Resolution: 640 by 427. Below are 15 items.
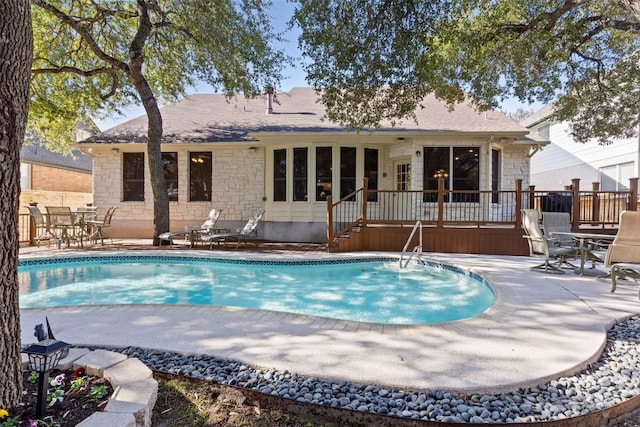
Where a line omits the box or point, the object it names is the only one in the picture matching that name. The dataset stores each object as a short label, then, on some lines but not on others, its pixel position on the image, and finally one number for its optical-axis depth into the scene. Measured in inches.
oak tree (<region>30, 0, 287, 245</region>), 407.2
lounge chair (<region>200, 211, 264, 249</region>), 410.0
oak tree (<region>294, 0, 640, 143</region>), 299.3
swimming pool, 238.2
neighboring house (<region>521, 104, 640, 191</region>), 636.0
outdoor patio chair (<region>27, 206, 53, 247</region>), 413.7
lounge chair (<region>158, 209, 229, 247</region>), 415.2
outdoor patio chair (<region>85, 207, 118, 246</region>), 438.3
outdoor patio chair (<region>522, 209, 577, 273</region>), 265.3
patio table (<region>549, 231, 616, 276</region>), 244.4
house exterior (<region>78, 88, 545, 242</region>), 443.8
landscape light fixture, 74.9
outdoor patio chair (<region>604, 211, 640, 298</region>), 216.7
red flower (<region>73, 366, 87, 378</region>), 93.8
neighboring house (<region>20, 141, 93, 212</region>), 757.4
